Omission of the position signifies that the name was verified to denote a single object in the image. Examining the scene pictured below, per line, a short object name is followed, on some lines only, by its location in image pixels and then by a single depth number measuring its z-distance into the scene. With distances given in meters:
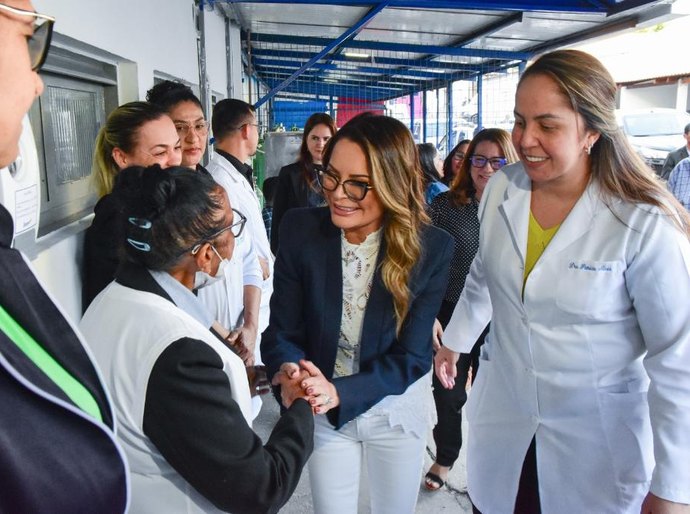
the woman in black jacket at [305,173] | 3.92
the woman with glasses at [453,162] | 3.71
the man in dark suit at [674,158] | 6.19
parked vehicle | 12.88
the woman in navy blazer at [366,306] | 1.64
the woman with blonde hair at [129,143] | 2.23
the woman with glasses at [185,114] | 2.85
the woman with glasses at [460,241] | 2.80
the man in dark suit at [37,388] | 0.69
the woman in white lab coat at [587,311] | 1.35
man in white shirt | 3.09
